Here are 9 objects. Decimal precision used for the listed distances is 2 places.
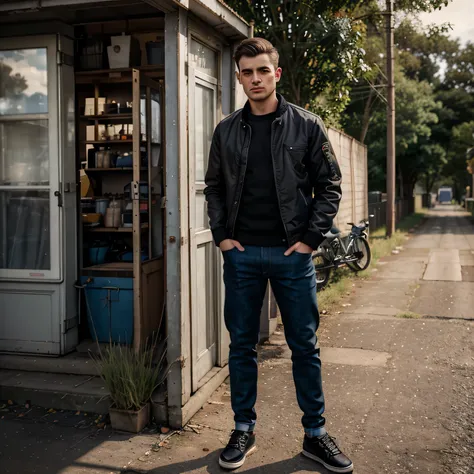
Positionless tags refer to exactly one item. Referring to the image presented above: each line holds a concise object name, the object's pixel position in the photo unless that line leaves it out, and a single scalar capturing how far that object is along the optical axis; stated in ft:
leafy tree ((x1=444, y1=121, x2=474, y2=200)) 119.34
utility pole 56.44
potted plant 12.95
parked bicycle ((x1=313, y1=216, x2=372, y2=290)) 30.32
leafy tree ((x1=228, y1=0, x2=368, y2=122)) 28.17
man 11.03
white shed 13.32
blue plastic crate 17.88
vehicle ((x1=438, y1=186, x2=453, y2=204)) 277.44
